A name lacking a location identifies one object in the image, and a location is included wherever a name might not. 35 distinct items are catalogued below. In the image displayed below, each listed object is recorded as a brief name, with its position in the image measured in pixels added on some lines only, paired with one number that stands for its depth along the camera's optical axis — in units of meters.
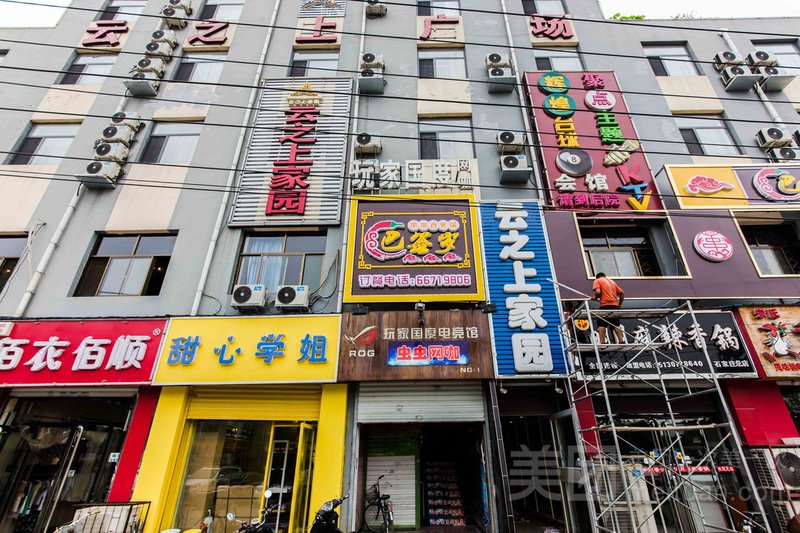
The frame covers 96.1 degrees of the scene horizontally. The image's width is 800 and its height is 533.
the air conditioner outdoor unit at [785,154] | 11.04
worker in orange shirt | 7.96
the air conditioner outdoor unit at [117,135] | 11.38
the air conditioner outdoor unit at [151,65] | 12.65
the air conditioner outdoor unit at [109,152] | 11.02
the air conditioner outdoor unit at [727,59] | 12.73
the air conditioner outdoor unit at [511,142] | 10.98
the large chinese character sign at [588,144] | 10.19
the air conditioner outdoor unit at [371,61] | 12.60
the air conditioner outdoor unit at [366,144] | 11.20
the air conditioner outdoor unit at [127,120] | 11.71
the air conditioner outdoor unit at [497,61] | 12.52
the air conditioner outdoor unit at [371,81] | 12.24
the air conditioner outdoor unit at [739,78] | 12.33
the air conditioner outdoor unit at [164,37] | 13.48
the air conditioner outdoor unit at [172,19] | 14.18
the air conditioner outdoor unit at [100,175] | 10.66
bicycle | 8.90
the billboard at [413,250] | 9.11
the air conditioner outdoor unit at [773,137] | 11.08
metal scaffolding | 7.39
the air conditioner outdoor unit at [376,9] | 14.22
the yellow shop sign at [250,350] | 8.22
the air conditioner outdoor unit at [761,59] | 12.39
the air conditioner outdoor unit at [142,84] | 12.35
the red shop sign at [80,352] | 8.20
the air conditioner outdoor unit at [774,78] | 12.16
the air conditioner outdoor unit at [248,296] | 8.88
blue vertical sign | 8.34
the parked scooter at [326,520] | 6.36
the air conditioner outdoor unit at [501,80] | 12.29
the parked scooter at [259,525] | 6.51
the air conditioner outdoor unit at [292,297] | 8.85
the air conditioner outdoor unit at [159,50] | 13.09
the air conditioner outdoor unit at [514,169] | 10.55
